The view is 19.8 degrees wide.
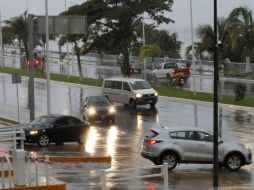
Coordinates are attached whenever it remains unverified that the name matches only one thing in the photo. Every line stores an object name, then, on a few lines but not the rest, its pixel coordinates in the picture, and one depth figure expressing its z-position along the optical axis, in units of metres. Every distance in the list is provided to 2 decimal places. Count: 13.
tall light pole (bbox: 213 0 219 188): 21.09
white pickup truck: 69.31
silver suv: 25.62
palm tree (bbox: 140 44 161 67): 66.50
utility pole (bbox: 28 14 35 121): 38.16
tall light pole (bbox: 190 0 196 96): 53.85
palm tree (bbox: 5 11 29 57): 78.94
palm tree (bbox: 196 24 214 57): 49.21
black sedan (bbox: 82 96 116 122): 41.84
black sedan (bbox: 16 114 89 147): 31.59
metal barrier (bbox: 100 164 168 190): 14.67
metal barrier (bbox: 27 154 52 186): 15.24
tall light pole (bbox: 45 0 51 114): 40.15
